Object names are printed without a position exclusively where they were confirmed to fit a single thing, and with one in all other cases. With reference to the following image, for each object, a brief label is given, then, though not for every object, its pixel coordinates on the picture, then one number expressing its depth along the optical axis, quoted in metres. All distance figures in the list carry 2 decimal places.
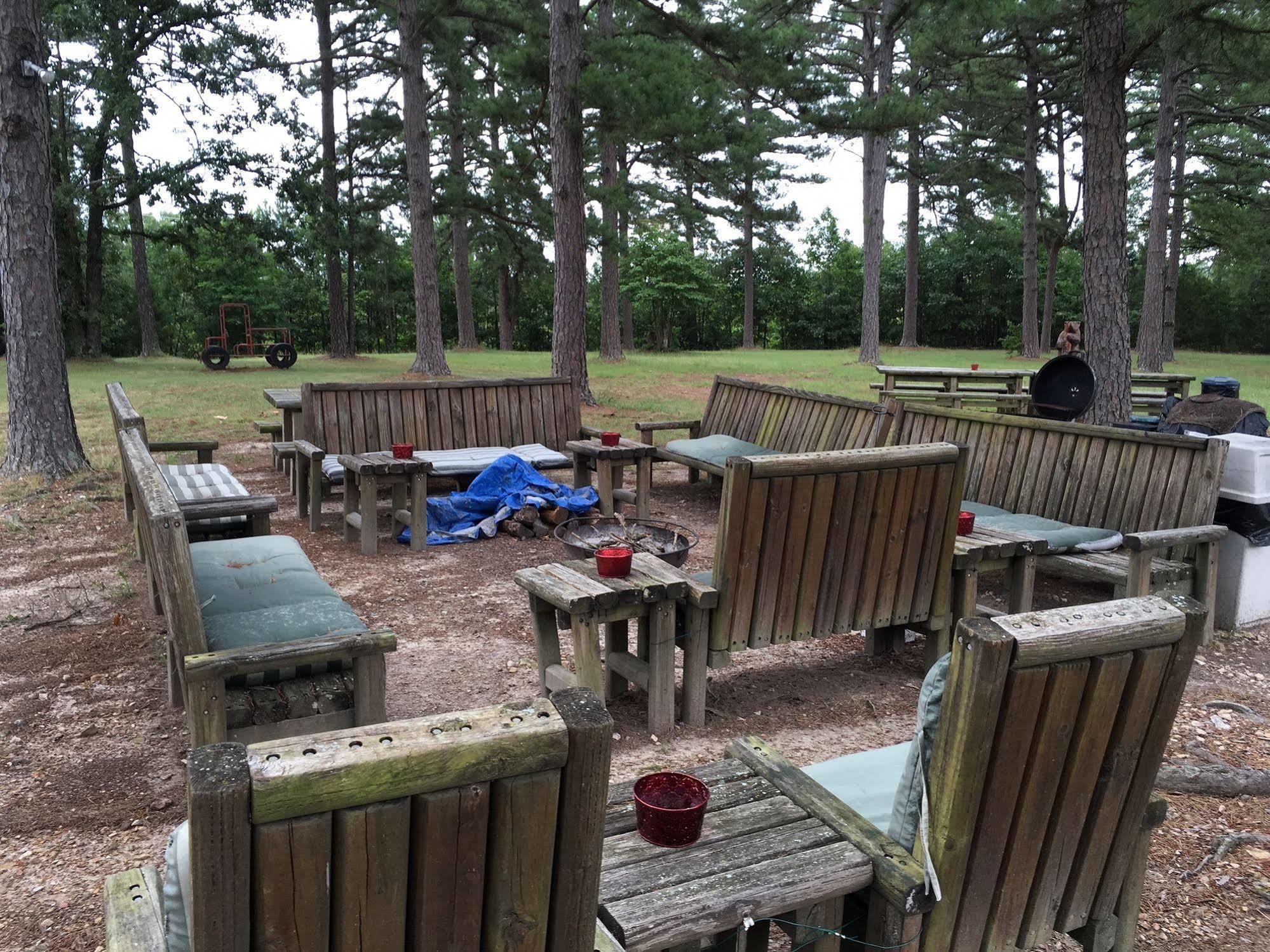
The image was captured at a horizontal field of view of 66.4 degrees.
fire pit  4.30
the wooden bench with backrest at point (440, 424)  7.22
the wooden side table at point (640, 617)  3.46
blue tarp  6.76
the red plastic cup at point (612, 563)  3.61
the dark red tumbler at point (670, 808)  1.85
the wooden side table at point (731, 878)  1.66
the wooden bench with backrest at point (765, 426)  6.81
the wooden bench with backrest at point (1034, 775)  1.56
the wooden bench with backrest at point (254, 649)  2.76
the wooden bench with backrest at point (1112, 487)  4.56
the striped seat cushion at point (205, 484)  5.04
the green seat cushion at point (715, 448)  7.53
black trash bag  4.66
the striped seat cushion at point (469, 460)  6.99
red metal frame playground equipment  21.62
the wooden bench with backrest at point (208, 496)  4.40
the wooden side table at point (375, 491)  6.16
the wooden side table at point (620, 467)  6.96
